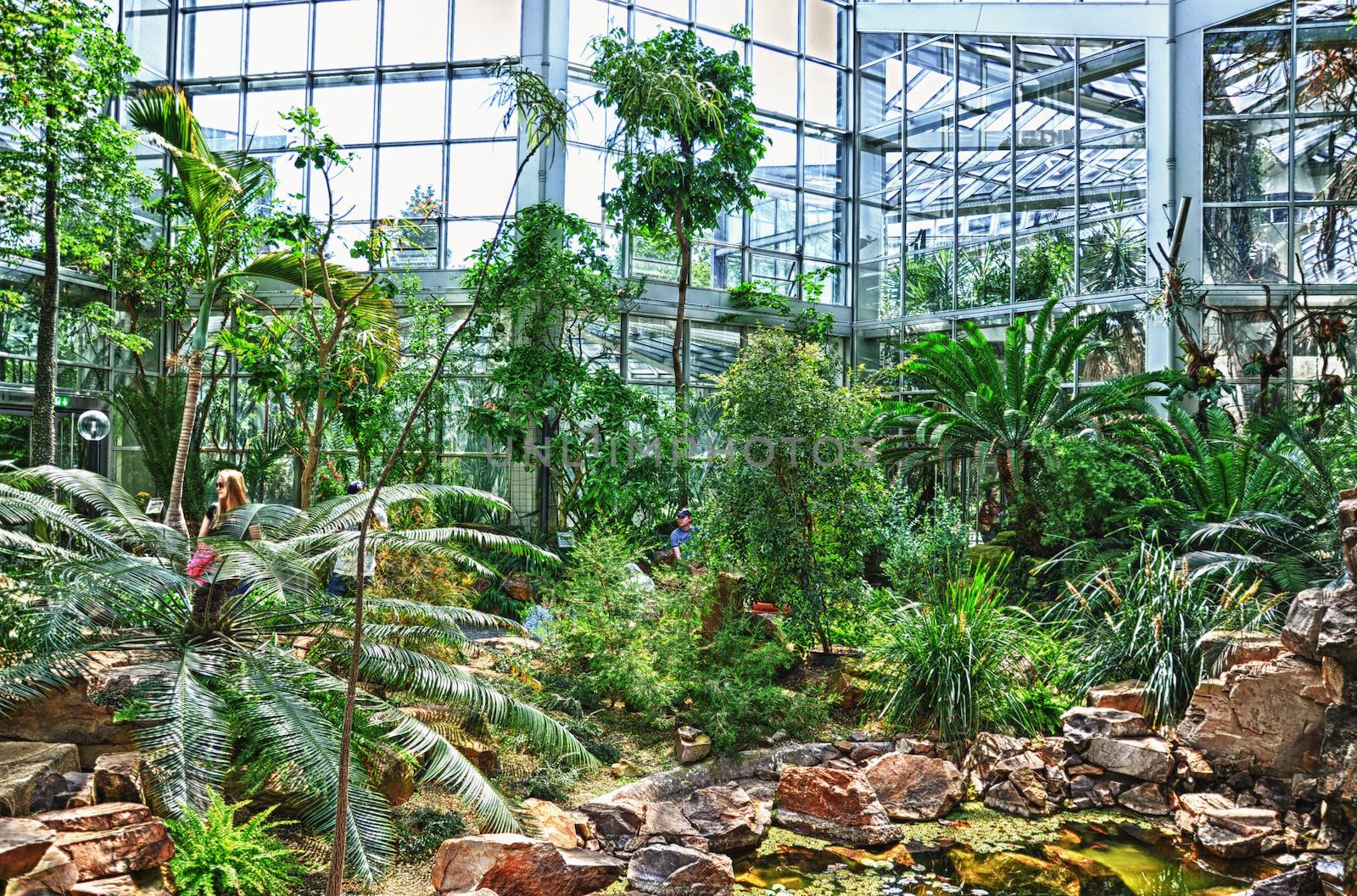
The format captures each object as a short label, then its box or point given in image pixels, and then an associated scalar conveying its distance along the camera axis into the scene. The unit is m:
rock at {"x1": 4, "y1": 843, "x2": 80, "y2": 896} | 3.38
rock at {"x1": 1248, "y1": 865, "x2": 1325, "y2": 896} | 4.32
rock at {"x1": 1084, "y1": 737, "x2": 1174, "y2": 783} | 5.52
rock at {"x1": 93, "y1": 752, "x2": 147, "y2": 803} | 4.11
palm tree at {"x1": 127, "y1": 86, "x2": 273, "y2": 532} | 7.22
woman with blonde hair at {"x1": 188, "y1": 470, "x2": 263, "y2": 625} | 5.07
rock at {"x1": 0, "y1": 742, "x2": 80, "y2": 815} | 3.87
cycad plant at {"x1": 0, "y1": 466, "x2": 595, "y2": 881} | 4.15
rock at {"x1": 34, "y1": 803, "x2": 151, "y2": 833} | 3.79
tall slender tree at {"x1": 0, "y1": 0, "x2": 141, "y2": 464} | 7.65
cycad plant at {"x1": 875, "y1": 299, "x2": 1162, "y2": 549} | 9.13
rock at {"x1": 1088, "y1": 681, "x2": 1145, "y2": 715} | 5.98
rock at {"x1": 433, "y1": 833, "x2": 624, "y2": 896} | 4.13
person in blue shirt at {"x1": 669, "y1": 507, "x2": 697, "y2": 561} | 9.77
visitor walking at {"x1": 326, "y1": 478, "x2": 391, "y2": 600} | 6.29
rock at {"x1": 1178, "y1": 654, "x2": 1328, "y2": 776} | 5.30
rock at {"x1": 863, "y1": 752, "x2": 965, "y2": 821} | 5.36
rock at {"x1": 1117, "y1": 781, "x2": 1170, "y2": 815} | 5.45
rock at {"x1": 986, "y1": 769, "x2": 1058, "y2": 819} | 5.43
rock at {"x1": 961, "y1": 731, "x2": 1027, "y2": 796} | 5.62
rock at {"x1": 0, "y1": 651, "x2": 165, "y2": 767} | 4.62
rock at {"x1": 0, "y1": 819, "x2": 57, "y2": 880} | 3.39
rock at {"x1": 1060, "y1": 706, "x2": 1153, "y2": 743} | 5.71
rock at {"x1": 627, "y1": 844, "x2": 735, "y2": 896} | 4.32
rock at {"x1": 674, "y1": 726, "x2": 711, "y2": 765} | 5.75
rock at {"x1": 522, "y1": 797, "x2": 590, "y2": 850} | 4.66
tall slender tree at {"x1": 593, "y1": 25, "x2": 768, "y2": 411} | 11.02
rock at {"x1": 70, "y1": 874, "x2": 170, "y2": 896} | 3.48
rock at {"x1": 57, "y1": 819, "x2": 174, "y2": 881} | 3.63
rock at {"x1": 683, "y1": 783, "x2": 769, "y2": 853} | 4.86
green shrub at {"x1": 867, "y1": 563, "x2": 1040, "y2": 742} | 6.07
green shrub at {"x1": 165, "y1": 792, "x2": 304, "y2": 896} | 3.78
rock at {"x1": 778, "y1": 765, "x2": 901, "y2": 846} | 5.11
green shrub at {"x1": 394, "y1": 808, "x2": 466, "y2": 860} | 4.49
